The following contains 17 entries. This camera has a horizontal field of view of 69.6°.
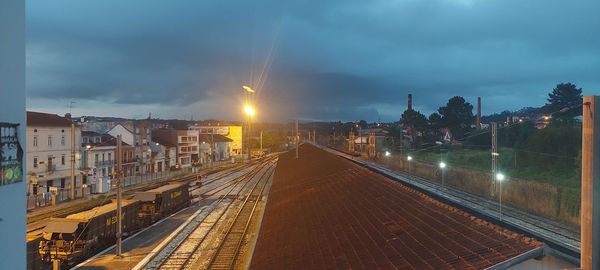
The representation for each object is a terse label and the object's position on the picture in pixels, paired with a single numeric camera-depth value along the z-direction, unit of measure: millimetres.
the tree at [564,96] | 49122
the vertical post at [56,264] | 17234
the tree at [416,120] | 64938
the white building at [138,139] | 60238
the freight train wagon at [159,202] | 28031
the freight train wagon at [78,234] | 18188
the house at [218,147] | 85475
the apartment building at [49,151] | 38875
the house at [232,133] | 103675
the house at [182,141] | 74062
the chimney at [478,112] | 65431
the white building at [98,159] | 43438
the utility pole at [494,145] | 26781
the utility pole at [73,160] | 34688
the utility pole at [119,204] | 19553
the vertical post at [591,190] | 4578
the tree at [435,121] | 63406
